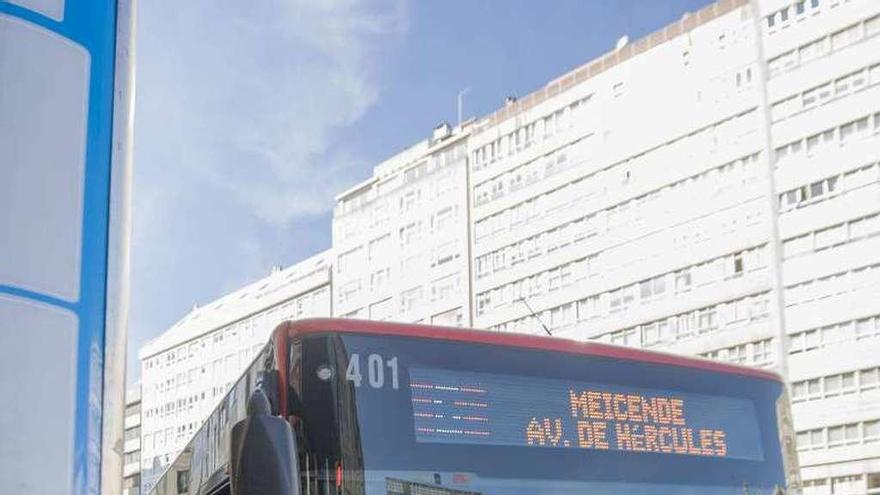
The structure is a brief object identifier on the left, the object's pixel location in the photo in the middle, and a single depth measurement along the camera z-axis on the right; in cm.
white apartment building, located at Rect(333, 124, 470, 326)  7638
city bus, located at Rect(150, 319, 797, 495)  491
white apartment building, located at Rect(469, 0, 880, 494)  5762
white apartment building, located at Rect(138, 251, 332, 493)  9088
